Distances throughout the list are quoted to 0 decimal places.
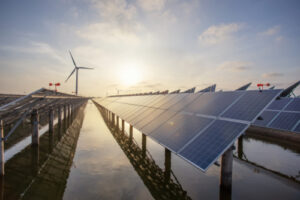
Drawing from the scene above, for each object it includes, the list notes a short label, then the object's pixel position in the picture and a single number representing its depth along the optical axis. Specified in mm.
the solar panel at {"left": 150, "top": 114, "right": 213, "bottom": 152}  10133
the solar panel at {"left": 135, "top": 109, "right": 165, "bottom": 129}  16183
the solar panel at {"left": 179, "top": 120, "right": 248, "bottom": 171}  7604
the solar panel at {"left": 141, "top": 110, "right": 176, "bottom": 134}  14081
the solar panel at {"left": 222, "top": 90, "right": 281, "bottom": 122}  8930
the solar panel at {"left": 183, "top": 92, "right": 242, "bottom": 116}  11911
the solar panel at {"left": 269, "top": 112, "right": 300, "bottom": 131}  23719
